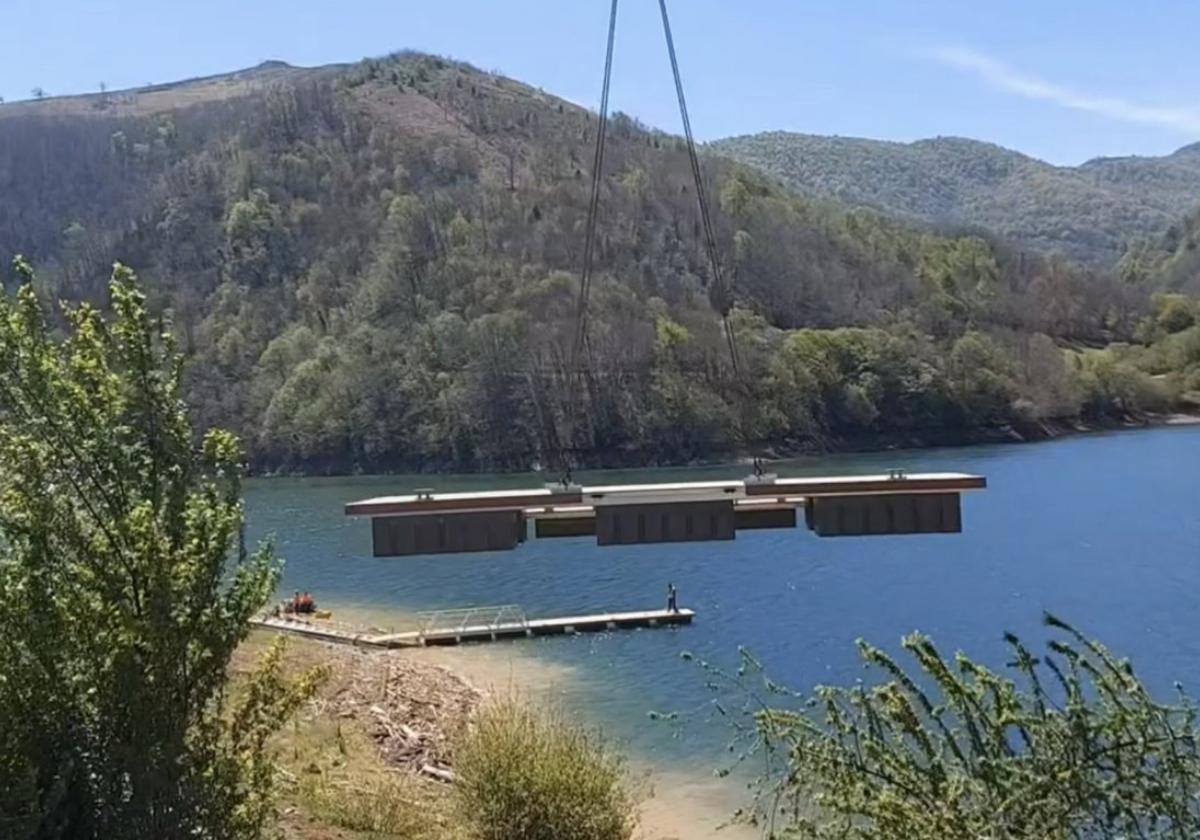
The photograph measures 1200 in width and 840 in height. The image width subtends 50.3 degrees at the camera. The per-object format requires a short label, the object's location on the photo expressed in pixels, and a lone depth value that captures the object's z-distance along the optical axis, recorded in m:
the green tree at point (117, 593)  10.31
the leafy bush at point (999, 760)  7.55
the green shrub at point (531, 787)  16.66
